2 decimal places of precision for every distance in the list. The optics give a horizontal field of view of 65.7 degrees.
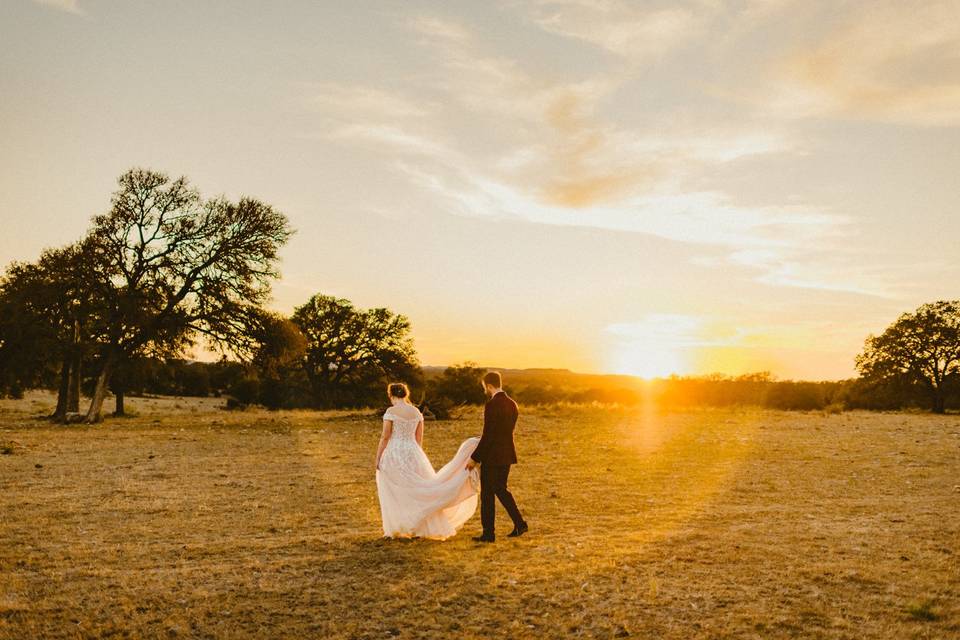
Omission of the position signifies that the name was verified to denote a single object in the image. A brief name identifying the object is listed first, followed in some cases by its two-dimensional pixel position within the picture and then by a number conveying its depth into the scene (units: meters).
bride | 10.01
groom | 9.91
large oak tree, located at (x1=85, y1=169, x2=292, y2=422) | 33.66
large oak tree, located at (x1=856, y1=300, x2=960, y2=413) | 55.56
